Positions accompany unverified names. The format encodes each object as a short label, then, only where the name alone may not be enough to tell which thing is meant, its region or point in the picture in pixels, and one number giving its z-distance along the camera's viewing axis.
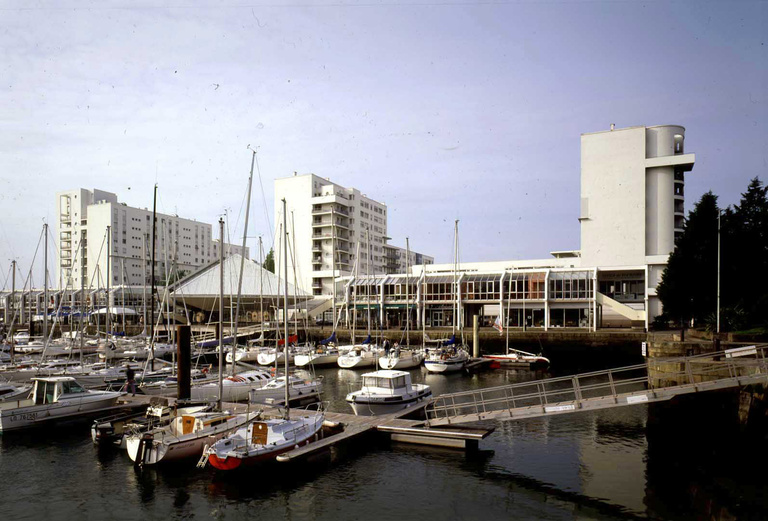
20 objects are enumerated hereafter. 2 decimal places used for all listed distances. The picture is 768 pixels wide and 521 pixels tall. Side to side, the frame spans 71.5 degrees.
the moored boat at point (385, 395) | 28.08
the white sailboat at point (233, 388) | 32.44
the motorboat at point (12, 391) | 29.98
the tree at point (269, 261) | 118.96
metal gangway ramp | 20.55
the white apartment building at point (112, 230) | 136.12
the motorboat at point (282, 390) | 32.09
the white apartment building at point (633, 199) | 74.50
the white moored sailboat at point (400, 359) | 49.56
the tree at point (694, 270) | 48.03
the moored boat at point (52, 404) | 25.75
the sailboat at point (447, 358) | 48.52
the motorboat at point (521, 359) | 51.78
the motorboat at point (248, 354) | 55.66
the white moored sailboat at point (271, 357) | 52.97
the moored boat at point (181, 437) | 20.45
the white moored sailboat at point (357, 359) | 50.78
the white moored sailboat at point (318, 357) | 51.44
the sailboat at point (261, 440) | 19.20
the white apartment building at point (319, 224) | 103.94
